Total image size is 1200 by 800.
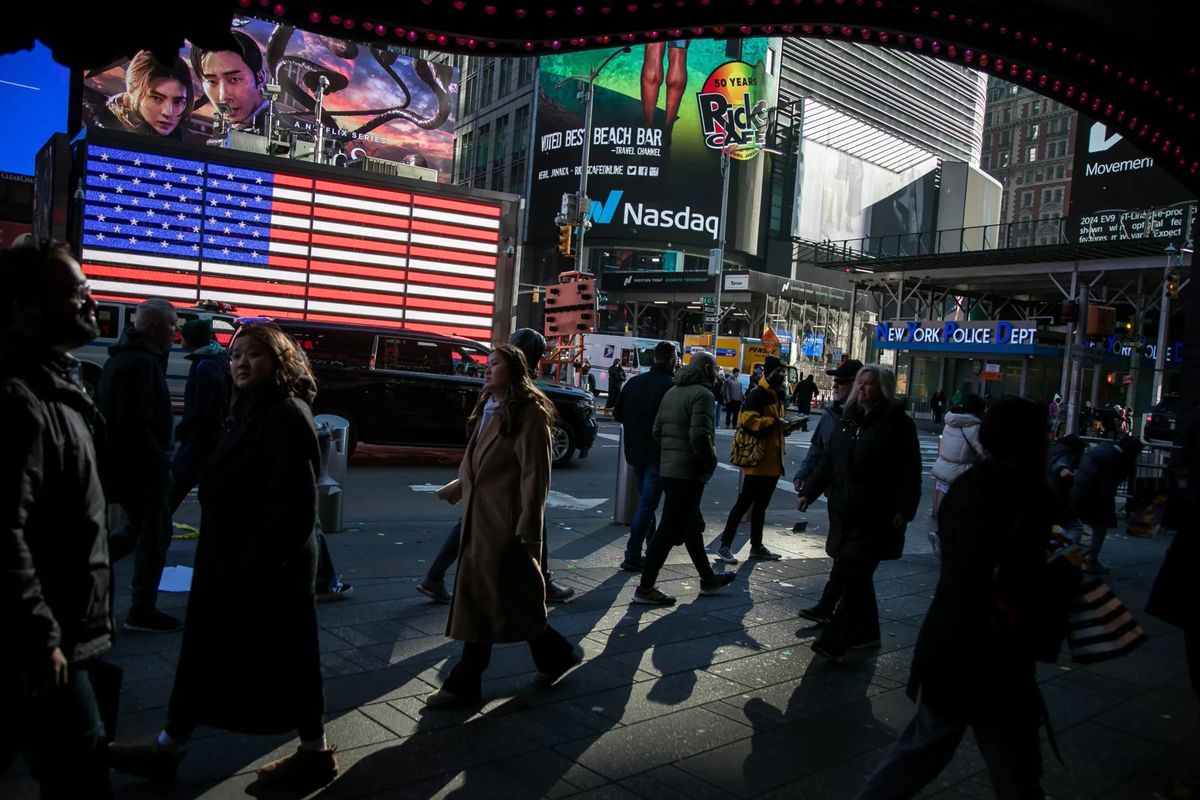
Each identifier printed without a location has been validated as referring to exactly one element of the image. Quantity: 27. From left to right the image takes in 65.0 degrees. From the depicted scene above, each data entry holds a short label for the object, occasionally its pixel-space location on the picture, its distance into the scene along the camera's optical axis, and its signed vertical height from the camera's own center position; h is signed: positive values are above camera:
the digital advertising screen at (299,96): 39.56 +10.46
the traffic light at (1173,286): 24.87 +3.07
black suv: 13.16 -0.57
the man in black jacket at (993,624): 2.99 -0.76
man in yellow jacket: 8.41 -0.87
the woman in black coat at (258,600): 3.35 -0.97
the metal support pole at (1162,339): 26.28 +1.82
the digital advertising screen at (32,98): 15.12 +3.58
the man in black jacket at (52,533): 2.31 -0.57
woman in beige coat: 4.31 -0.83
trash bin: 7.67 -1.15
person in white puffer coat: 9.11 -0.56
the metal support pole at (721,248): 41.31 +5.29
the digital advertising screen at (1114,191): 32.03 +7.90
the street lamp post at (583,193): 26.30 +4.63
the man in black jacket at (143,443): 5.02 -0.65
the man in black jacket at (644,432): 7.59 -0.60
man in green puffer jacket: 6.54 -0.75
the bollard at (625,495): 9.62 -1.38
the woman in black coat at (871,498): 5.50 -0.69
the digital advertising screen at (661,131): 56.22 +13.88
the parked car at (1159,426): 13.77 -0.38
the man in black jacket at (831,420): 6.83 -0.33
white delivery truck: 34.06 +0.22
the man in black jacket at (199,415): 5.78 -0.54
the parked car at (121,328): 14.44 -0.14
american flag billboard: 17.00 +1.72
